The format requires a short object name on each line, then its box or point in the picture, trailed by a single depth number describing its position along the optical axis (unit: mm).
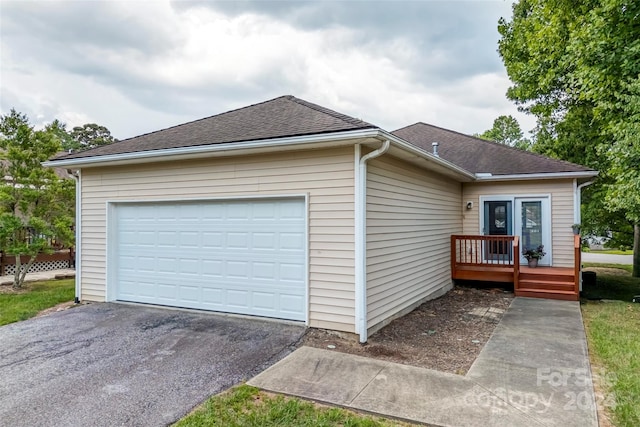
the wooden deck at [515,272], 8016
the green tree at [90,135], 35156
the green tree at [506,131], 30016
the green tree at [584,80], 6730
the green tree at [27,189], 9258
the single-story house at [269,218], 5180
